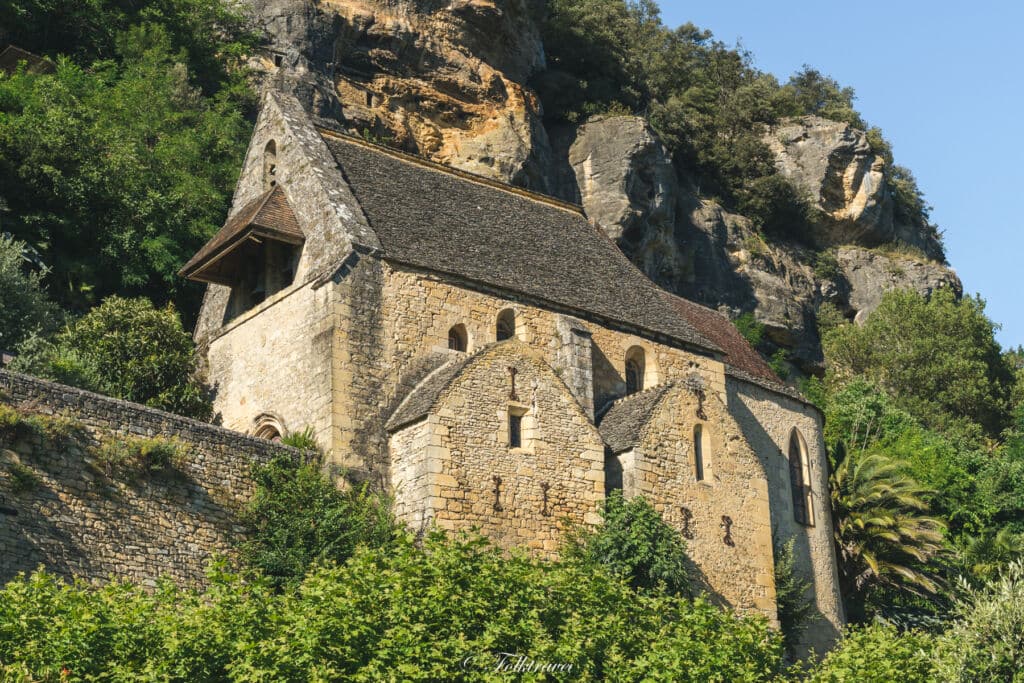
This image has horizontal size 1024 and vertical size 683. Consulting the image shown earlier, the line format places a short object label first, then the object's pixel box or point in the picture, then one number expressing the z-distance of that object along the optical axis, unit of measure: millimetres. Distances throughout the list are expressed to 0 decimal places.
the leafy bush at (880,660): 20438
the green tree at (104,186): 31141
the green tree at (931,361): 48344
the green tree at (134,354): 26047
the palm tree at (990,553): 32812
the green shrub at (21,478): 18864
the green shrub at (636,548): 23406
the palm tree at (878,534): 32156
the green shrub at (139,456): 20078
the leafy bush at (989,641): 21406
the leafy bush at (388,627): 15609
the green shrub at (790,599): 27656
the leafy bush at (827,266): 52906
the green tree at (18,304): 26564
